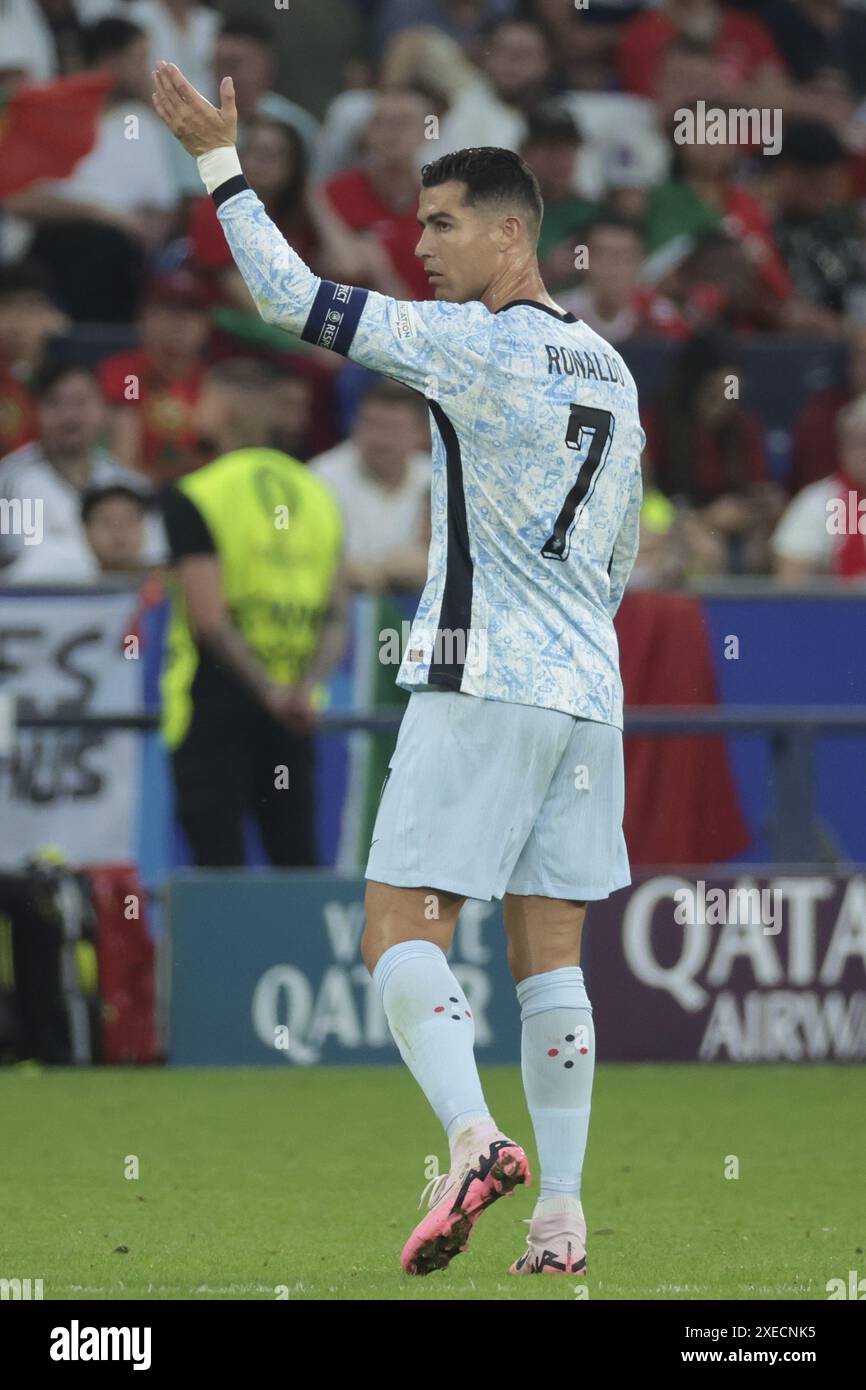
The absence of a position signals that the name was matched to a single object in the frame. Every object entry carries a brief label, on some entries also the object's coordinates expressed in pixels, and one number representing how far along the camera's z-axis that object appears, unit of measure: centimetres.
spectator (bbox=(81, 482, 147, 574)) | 1105
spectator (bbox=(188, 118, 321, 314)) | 1284
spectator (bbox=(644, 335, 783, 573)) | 1217
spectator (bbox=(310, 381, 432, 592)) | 1130
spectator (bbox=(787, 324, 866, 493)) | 1267
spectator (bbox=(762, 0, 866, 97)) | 1628
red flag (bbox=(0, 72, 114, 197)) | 1322
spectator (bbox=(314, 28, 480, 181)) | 1420
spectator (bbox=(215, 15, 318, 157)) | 1338
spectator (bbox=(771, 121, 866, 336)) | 1427
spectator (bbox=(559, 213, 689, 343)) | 1270
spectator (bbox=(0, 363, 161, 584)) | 1130
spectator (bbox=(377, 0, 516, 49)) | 1502
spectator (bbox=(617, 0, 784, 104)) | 1552
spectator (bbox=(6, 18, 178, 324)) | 1313
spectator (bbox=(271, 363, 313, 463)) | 1052
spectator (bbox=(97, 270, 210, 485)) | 1198
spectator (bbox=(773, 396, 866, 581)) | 1151
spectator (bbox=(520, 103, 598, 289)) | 1357
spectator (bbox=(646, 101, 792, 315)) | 1412
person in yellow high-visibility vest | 979
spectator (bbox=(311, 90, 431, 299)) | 1326
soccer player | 521
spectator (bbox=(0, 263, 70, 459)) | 1205
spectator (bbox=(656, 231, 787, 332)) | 1364
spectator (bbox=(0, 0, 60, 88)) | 1374
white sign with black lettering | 1020
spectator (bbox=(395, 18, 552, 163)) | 1430
